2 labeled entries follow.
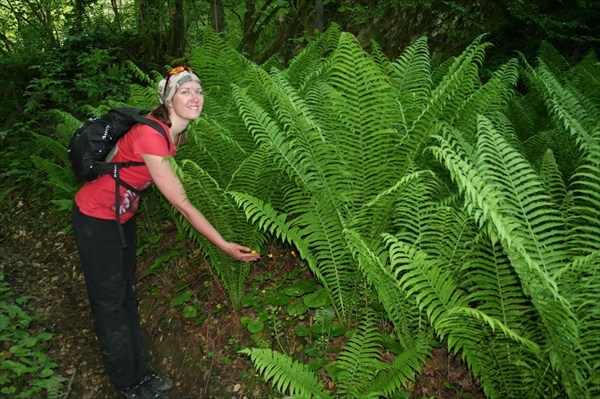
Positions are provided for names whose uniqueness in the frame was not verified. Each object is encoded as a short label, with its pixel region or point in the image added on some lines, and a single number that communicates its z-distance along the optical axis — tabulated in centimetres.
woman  226
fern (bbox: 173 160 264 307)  245
